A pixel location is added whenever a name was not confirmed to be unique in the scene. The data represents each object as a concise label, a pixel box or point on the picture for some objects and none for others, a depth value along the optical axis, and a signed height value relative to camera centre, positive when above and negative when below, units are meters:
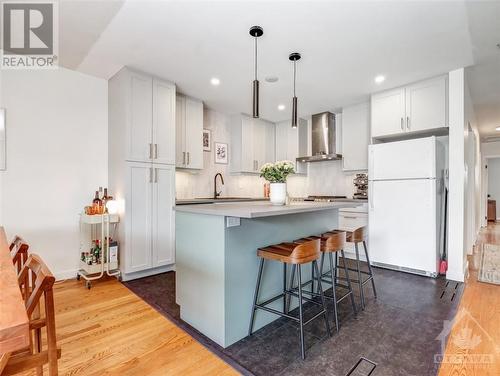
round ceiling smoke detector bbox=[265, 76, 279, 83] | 3.31 +1.39
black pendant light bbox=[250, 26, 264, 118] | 2.22 +0.82
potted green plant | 2.24 +0.08
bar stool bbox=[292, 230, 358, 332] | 2.04 -0.48
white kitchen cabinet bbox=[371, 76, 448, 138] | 3.22 +1.03
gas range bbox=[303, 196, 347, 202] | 4.57 -0.21
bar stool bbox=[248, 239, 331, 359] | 1.74 -0.49
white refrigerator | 3.20 -0.24
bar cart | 2.92 -0.73
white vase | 2.28 -0.06
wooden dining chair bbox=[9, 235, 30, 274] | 1.53 -0.40
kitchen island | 1.81 -0.61
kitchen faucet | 4.64 +0.05
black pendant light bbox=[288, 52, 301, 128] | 2.57 +1.38
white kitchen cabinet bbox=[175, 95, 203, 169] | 3.88 +0.83
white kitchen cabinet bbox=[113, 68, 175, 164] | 3.06 +0.91
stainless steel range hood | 4.74 +0.94
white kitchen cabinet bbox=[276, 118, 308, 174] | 5.16 +0.90
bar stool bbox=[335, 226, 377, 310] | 2.45 -0.48
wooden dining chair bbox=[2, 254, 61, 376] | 1.02 -0.62
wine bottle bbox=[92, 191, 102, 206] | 3.09 -0.17
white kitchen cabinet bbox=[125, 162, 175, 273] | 3.07 -0.37
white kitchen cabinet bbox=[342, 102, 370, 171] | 4.19 +0.83
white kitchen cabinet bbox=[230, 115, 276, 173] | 4.84 +0.82
